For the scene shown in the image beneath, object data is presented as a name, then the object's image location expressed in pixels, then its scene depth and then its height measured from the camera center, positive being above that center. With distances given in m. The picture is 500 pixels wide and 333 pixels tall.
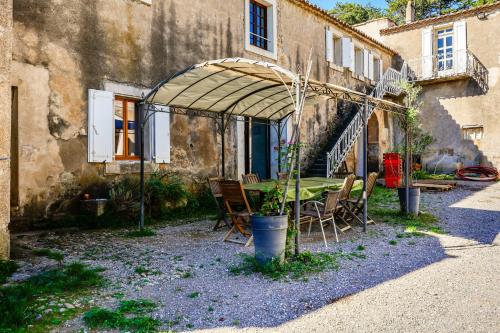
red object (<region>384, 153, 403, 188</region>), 12.88 -0.14
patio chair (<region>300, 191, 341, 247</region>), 5.52 -0.66
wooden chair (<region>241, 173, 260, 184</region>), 7.71 -0.26
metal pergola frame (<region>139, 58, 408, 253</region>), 4.78 +1.28
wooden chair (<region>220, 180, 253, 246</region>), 5.52 -0.51
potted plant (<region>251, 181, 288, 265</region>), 4.22 -0.75
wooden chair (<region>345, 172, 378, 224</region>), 6.81 -0.60
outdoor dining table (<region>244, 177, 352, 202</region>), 5.78 -0.33
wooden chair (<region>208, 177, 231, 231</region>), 6.28 -0.47
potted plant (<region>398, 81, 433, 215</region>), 7.43 -0.43
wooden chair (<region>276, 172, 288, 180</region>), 7.73 -0.20
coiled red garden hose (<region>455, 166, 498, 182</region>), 15.03 -0.31
